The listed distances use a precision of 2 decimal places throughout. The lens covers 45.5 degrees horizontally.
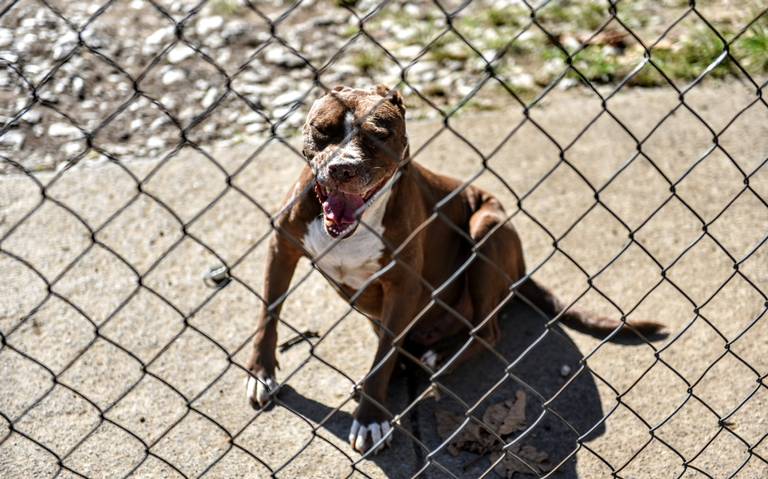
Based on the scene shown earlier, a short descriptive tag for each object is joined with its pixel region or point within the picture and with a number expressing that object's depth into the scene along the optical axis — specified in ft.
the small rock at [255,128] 17.48
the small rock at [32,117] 17.29
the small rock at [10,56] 18.58
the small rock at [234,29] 20.06
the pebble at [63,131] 17.12
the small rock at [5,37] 19.20
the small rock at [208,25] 20.17
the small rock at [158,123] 17.53
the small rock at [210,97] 18.24
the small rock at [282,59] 19.42
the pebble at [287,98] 18.39
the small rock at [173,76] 18.67
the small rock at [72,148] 16.70
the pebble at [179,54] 19.20
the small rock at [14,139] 16.72
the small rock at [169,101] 18.13
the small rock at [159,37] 19.65
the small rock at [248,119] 17.72
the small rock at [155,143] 17.03
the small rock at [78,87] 18.15
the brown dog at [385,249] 10.52
